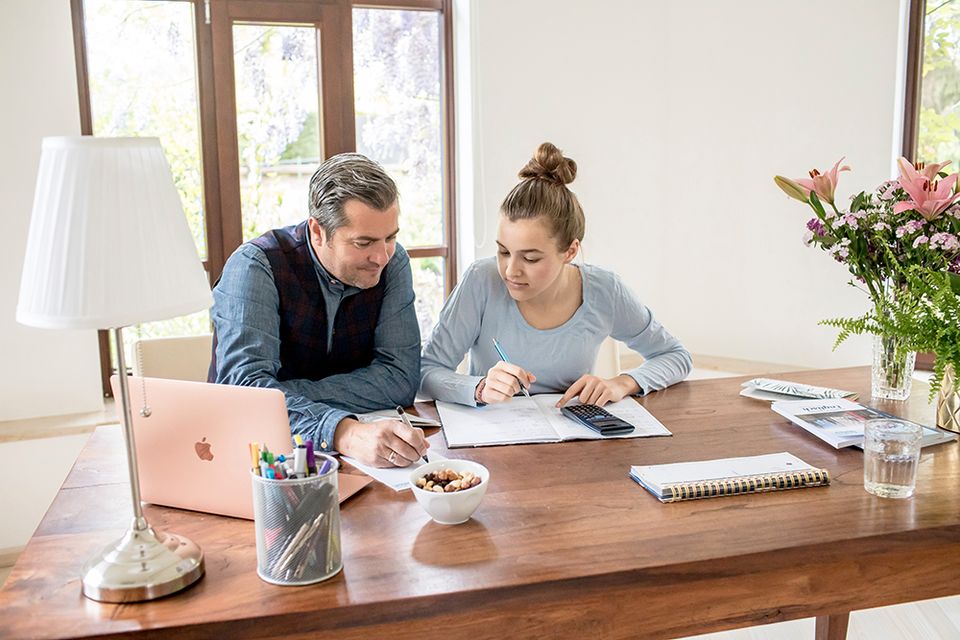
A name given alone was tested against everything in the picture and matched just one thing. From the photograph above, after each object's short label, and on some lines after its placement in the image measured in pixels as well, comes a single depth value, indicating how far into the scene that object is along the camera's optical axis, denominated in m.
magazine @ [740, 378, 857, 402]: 1.96
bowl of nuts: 1.26
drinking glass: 1.42
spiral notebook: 1.41
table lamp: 1.00
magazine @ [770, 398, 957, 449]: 1.65
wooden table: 1.07
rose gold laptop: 1.26
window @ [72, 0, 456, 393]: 3.01
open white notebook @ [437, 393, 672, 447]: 1.67
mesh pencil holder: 1.09
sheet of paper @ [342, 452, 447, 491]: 1.43
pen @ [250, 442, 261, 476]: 1.12
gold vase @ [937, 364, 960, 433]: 1.73
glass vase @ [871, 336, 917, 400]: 1.92
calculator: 1.70
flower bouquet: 1.69
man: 1.64
